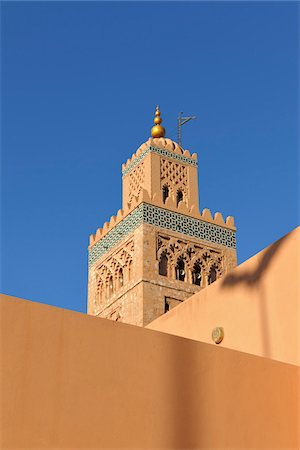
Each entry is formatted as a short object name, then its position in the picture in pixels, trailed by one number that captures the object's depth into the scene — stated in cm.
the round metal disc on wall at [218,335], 1495
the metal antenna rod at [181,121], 4082
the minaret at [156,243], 3344
